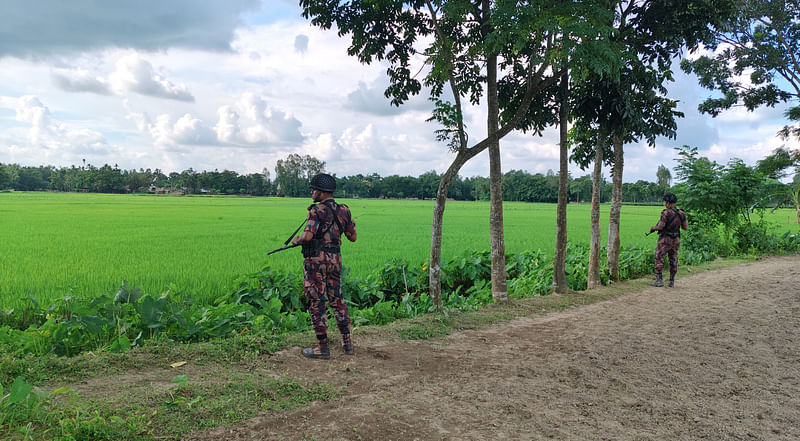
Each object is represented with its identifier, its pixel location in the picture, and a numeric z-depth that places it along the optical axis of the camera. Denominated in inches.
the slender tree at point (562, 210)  313.1
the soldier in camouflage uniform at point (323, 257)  178.2
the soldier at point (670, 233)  366.9
